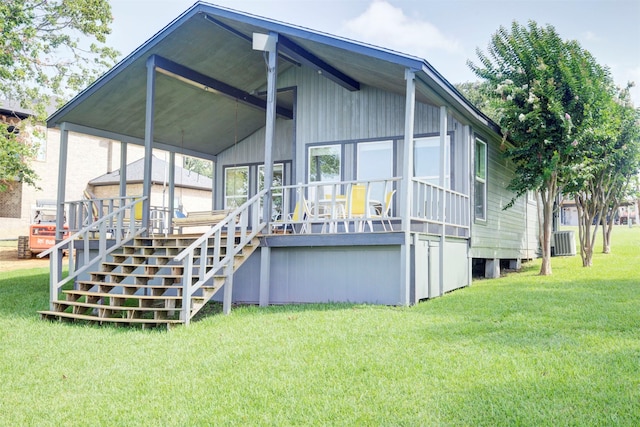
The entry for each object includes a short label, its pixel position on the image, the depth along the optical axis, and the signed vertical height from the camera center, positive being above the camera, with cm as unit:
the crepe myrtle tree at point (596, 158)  1066 +183
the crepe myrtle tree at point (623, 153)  1233 +203
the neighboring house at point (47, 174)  2588 +316
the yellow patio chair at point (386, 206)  874 +55
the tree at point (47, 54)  1664 +606
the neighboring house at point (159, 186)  2591 +252
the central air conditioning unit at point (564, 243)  1719 -7
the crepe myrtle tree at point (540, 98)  1046 +281
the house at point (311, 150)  808 +185
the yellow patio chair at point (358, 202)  946 +64
